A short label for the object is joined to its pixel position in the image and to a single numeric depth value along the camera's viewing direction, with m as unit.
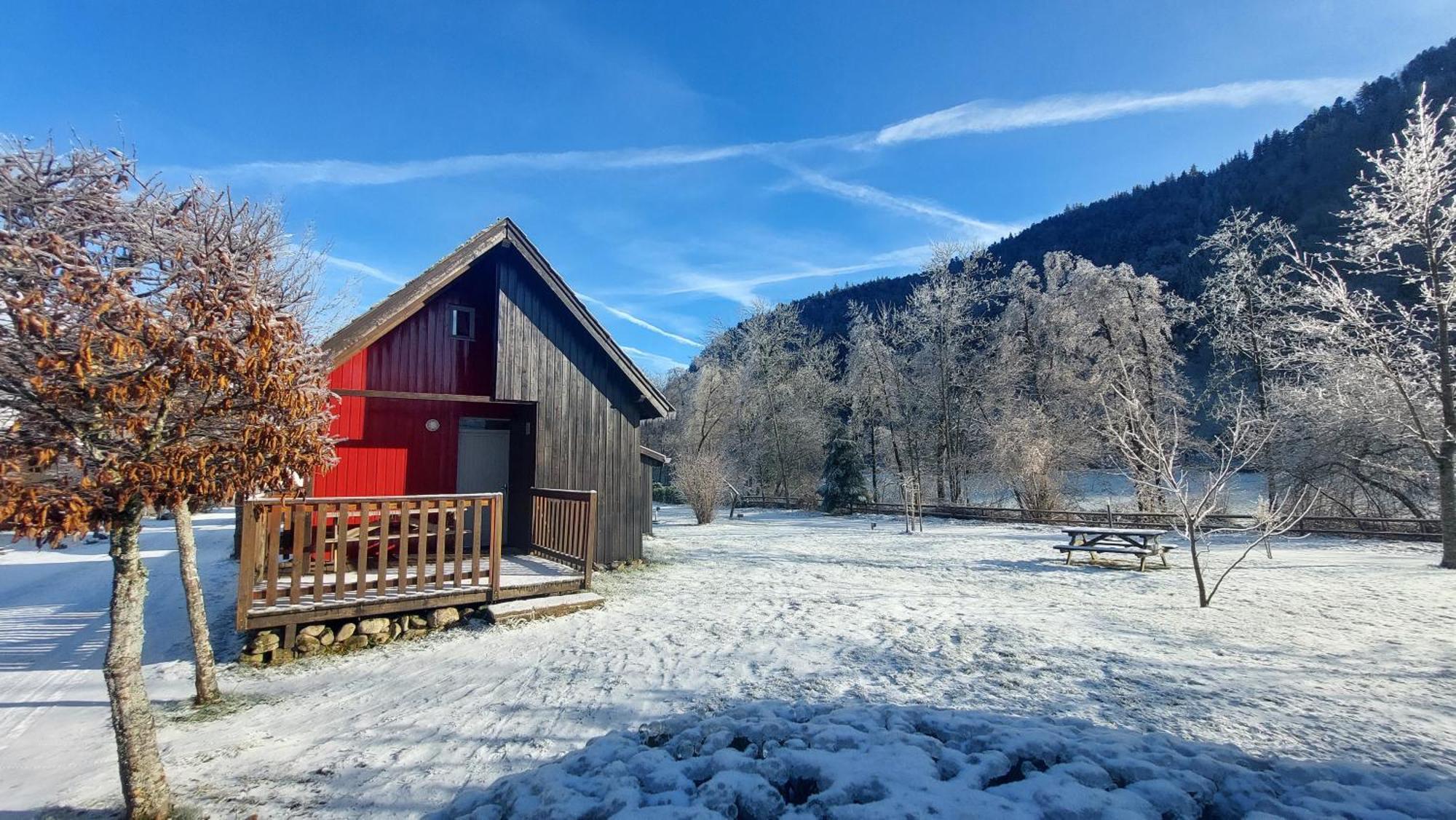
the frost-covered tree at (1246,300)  20.67
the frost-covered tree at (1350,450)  15.06
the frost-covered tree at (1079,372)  21.56
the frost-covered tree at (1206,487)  7.86
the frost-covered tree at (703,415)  35.81
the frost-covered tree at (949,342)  27.91
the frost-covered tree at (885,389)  30.98
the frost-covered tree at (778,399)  33.34
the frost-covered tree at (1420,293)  11.49
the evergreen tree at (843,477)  26.59
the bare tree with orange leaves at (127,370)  2.74
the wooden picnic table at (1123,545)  11.05
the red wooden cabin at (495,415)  8.66
